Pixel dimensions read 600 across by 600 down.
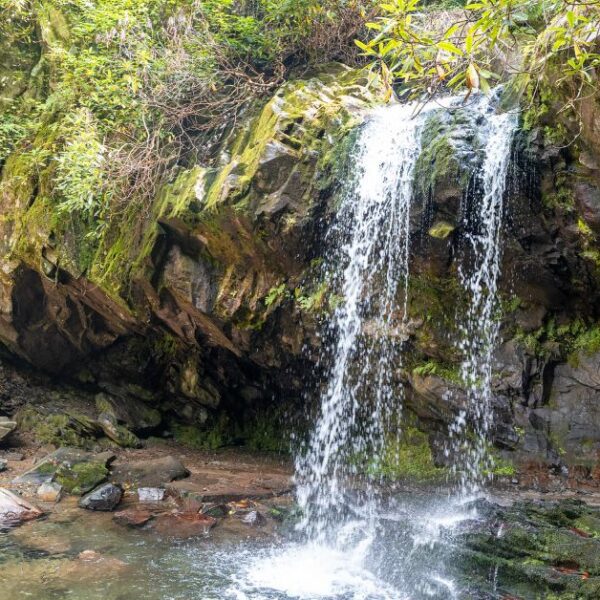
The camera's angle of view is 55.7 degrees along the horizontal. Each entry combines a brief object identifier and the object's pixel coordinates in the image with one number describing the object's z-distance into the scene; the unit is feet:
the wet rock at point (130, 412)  33.50
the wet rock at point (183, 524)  20.05
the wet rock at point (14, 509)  20.81
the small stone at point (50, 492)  23.20
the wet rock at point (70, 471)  24.26
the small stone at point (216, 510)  21.56
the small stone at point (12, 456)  29.02
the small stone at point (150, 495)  22.93
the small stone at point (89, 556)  17.45
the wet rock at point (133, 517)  20.62
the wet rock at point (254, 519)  20.89
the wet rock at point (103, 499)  22.29
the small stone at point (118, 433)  31.78
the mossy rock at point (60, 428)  31.53
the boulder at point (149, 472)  24.57
